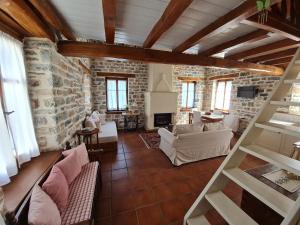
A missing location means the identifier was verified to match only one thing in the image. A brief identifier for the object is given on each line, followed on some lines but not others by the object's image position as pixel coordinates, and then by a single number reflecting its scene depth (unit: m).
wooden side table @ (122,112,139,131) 6.04
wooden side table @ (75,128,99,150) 3.18
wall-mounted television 4.87
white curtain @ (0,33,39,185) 1.62
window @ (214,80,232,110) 6.11
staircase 1.00
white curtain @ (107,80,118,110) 5.86
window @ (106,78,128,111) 5.88
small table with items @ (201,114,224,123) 5.59
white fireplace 5.72
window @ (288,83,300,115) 3.91
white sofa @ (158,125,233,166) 3.18
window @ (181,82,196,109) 7.00
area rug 4.38
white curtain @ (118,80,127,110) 6.02
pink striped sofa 1.22
